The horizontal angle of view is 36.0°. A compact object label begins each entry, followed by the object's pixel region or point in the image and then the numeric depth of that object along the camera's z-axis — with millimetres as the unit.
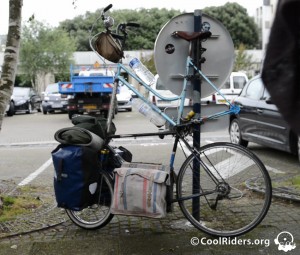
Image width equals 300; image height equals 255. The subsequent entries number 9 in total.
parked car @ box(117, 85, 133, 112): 22964
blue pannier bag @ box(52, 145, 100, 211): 4031
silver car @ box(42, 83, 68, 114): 23588
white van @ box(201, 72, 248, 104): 18583
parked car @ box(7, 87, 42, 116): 23397
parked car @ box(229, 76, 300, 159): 7730
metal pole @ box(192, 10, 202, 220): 4125
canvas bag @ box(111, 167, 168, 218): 3900
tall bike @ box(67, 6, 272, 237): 4023
